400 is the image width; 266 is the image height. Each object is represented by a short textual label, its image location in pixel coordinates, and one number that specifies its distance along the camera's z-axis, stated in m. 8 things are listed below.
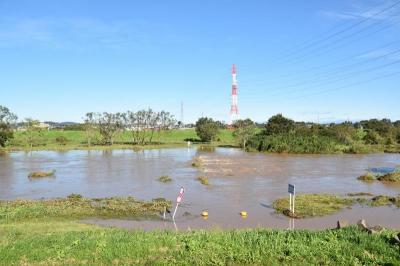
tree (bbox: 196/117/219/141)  83.94
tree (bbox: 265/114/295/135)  68.69
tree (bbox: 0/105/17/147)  68.75
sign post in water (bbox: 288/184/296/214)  19.20
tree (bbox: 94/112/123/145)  77.59
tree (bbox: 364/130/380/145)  74.00
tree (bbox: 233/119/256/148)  71.00
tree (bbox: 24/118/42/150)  76.44
